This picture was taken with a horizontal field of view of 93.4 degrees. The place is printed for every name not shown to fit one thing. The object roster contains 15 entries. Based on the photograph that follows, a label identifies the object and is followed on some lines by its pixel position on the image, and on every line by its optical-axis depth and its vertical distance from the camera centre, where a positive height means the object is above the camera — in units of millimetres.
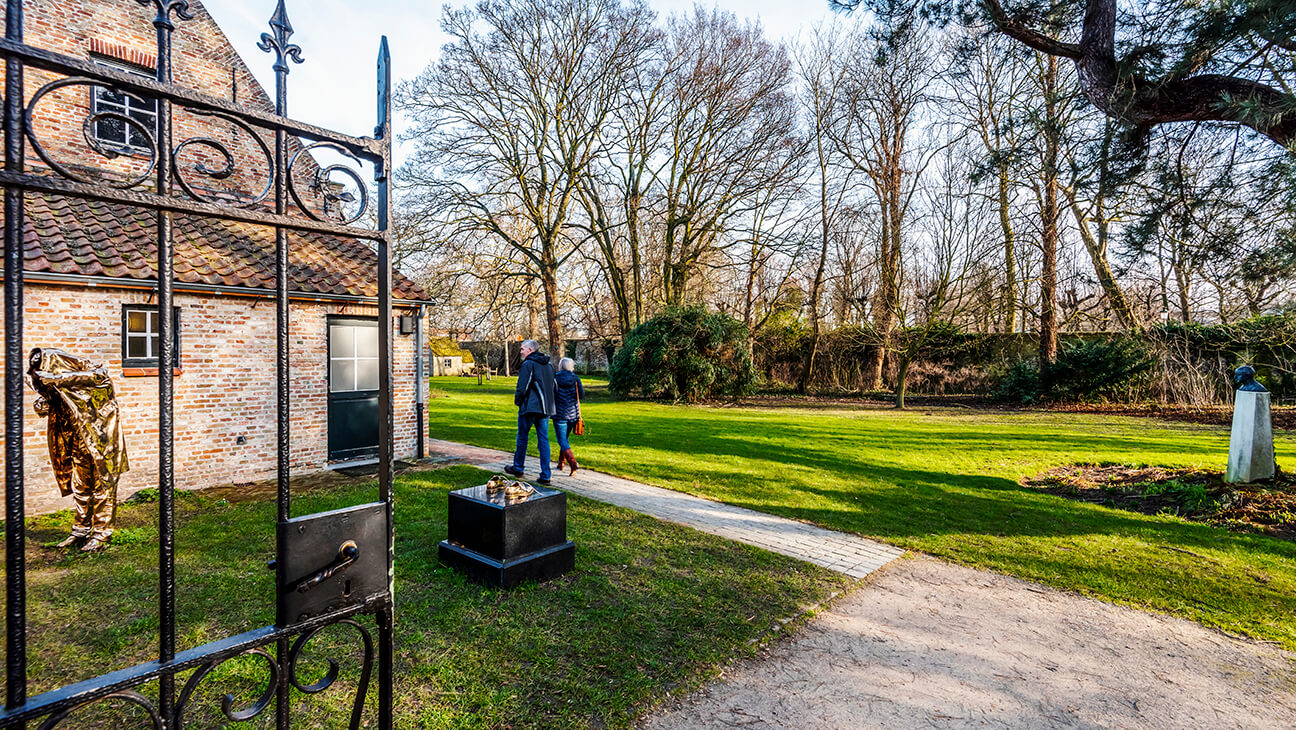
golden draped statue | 5062 -642
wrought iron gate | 1452 -119
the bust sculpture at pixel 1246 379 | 7896 -255
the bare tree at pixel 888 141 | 20547 +7795
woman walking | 8945 -598
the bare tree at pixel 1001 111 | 18703 +7884
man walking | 8289 -447
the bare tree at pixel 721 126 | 22750 +8989
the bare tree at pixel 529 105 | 21344 +9305
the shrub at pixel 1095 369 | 18922 -283
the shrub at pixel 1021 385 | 20450 -826
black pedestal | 4703 -1423
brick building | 7055 +790
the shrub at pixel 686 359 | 21391 +84
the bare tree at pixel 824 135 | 23188 +8805
